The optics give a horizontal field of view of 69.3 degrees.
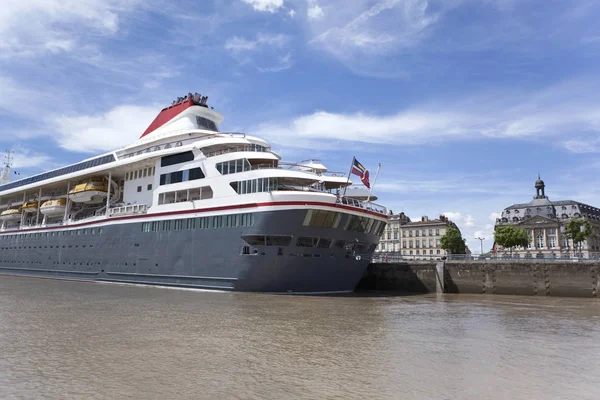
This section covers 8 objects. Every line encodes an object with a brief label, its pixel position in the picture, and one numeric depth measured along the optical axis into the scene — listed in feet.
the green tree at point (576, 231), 270.67
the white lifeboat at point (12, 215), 178.50
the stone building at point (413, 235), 380.78
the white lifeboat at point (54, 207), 153.38
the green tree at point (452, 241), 323.78
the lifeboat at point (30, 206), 171.22
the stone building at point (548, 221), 376.27
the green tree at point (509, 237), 300.61
